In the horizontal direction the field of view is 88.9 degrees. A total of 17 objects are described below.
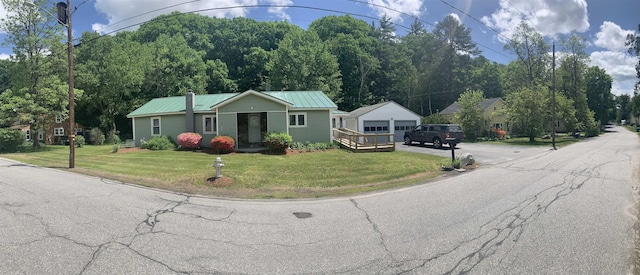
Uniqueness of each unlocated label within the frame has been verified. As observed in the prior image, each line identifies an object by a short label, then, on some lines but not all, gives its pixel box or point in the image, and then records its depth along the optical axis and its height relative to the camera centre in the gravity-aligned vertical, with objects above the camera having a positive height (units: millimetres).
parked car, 24984 -593
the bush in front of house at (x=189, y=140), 21484 -615
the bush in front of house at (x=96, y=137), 33656 -448
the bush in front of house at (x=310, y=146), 21406 -1147
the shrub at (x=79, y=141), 29606 -722
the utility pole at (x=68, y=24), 14992 +5020
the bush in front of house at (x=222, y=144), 19766 -849
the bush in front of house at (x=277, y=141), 19500 -702
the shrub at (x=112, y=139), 34066 -698
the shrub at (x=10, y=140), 25223 -453
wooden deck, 21348 -1141
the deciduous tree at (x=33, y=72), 24812 +5024
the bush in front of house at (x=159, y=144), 22359 -863
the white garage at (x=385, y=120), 34469 +805
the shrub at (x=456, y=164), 14562 -1698
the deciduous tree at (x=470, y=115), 37469 +1266
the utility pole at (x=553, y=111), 29045 +1206
